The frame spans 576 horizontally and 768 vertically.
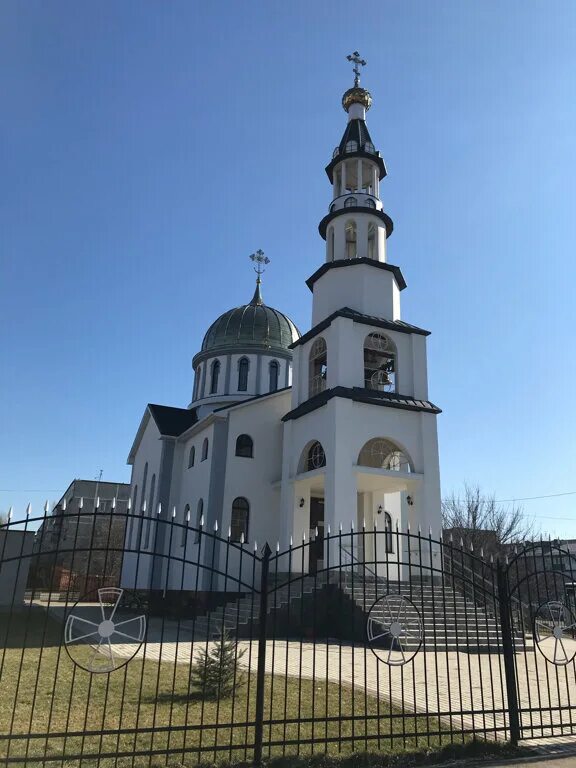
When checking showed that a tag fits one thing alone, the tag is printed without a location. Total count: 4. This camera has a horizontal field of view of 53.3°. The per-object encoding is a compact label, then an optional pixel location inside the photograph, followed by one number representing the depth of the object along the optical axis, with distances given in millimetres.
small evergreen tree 8250
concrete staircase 13695
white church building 19031
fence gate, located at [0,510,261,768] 5582
